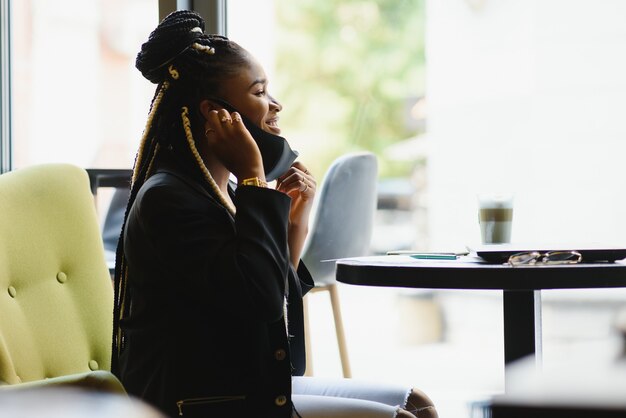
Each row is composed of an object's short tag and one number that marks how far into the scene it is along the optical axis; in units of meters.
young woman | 3.23
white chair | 5.14
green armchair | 3.70
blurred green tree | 8.16
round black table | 3.16
